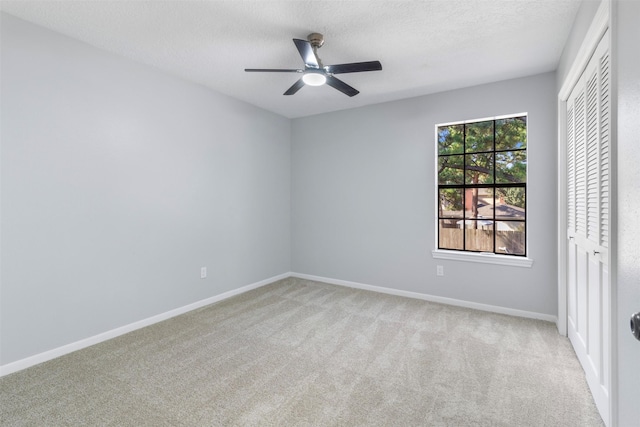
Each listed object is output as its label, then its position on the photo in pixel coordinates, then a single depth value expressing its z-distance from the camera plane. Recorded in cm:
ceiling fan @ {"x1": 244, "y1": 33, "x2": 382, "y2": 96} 226
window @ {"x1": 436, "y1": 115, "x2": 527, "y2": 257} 344
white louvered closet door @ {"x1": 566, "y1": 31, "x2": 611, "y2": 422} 165
